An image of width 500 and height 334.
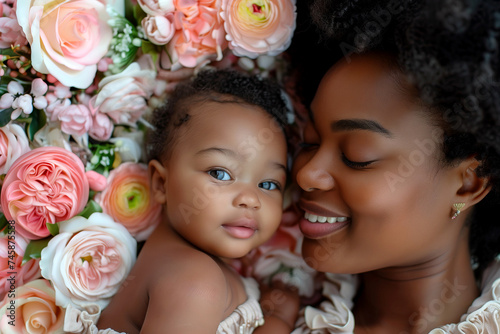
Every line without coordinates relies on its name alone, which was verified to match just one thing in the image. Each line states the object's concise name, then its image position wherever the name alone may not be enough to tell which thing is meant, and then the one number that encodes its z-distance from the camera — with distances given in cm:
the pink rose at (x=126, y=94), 53
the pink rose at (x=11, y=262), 50
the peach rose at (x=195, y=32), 54
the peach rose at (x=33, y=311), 49
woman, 41
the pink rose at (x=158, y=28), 53
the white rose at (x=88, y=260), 50
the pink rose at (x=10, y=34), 49
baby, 47
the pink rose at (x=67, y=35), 48
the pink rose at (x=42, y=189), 48
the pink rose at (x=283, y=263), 60
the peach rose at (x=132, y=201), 54
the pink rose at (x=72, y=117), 51
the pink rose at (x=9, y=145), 50
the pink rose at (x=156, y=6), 52
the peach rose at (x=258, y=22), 53
